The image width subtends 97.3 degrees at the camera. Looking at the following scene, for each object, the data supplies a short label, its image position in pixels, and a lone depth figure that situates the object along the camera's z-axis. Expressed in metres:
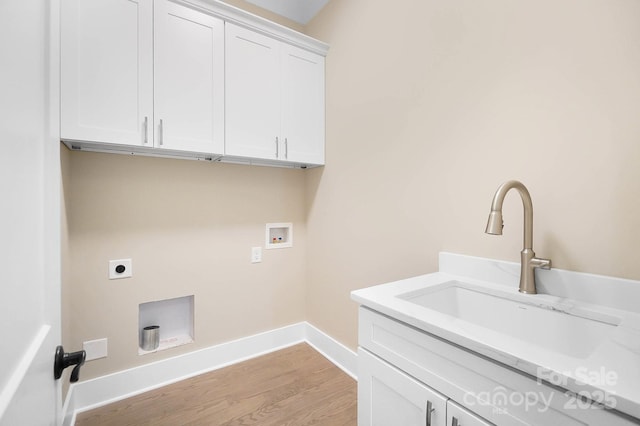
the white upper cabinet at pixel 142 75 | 1.38
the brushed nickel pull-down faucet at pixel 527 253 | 1.00
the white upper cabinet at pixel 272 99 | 1.84
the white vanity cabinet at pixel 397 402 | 0.75
